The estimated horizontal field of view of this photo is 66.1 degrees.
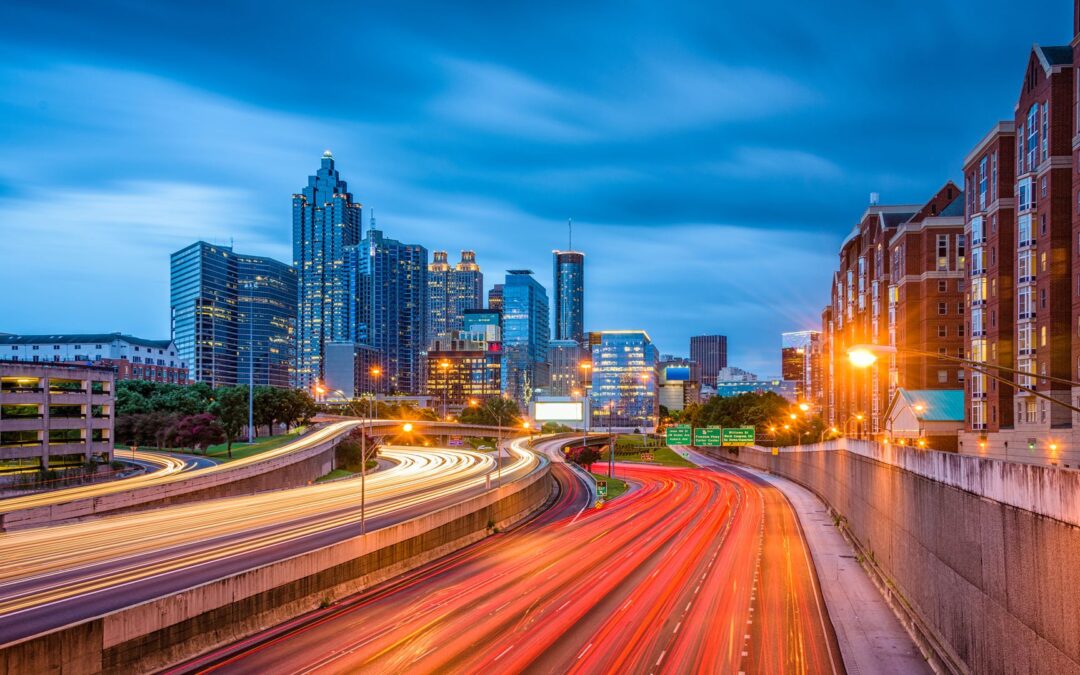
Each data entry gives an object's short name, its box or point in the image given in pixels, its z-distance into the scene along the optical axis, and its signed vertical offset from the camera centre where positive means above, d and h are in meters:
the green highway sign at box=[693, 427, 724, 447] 103.19 -8.06
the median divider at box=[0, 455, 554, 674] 22.38 -8.29
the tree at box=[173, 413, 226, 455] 96.94 -7.15
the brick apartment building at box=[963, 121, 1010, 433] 66.19 +8.09
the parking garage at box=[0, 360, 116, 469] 76.62 -4.11
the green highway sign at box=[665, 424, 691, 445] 107.31 -8.17
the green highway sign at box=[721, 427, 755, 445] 104.75 -7.92
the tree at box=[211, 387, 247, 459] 105.69 -5.39
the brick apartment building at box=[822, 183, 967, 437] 92.81 +8.93
